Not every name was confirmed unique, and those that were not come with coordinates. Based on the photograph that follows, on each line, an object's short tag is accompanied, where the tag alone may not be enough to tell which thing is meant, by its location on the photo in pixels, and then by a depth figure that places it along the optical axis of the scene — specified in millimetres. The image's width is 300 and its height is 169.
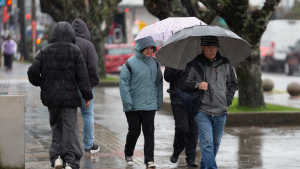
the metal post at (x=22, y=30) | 74400
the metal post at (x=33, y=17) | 74625
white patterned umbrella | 13956
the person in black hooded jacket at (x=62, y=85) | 12227
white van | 60656
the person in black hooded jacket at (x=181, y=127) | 13425
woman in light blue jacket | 13336
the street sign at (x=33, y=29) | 77562
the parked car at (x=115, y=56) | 54750
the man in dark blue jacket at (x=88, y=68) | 14211
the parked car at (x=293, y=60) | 55125
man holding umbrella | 11469
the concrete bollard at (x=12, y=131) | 11953
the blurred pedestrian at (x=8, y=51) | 56312
